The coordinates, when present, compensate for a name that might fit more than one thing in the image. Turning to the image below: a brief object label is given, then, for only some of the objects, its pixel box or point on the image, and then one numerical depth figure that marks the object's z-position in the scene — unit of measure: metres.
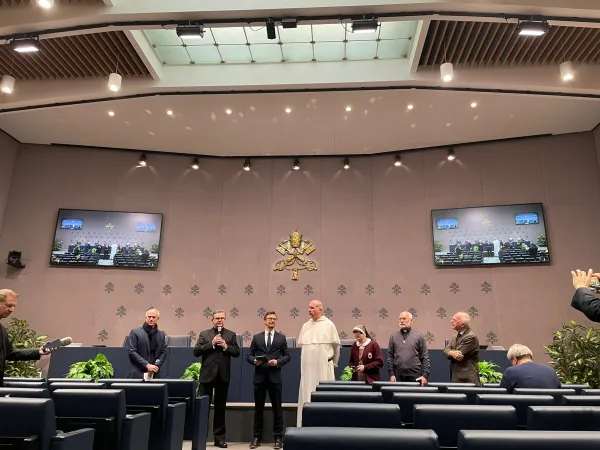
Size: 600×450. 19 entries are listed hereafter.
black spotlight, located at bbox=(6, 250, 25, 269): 8.80
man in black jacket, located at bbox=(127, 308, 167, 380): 4.77
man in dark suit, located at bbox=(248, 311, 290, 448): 5.02
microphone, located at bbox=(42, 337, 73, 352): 3.24
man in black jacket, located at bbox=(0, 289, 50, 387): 3.07
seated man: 3.31
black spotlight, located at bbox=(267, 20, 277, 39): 5.71
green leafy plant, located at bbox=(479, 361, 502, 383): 6.28
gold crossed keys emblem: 9.41
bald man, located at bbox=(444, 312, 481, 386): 4.39
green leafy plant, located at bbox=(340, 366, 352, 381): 6.37
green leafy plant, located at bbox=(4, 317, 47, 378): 6.84
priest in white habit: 5.06
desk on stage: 6.78
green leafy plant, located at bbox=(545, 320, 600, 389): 6.20
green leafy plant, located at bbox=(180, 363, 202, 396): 6.15
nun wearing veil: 4.93
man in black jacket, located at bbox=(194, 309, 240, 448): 4.96
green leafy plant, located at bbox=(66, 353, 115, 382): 5.51
